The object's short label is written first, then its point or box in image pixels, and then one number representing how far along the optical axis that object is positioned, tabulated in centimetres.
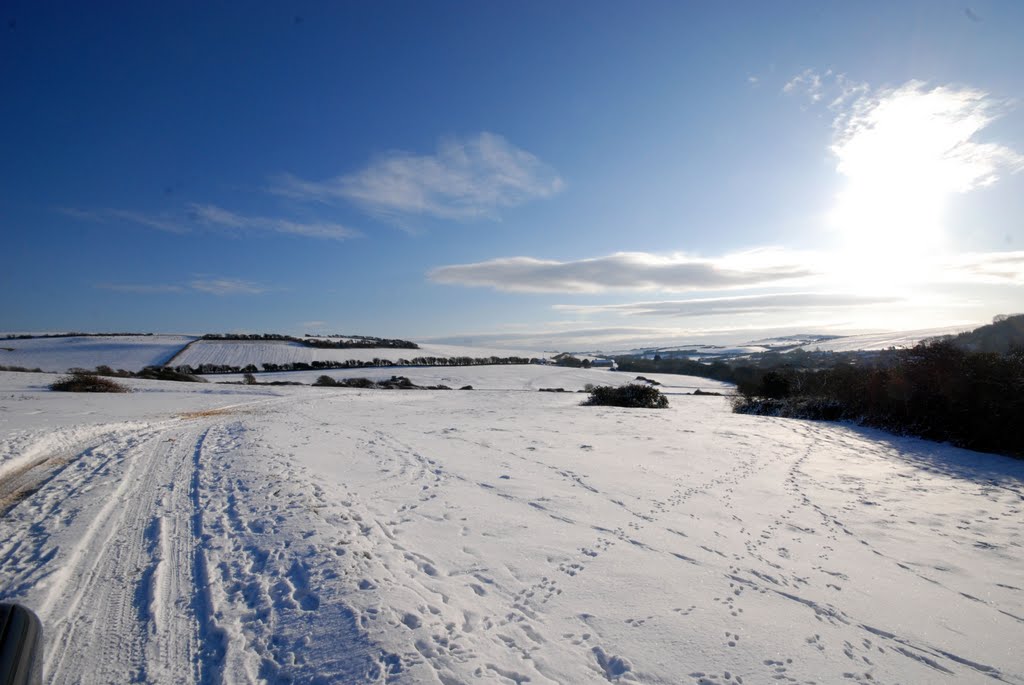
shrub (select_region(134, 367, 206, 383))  3406
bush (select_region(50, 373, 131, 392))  2216
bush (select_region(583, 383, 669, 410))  2575
